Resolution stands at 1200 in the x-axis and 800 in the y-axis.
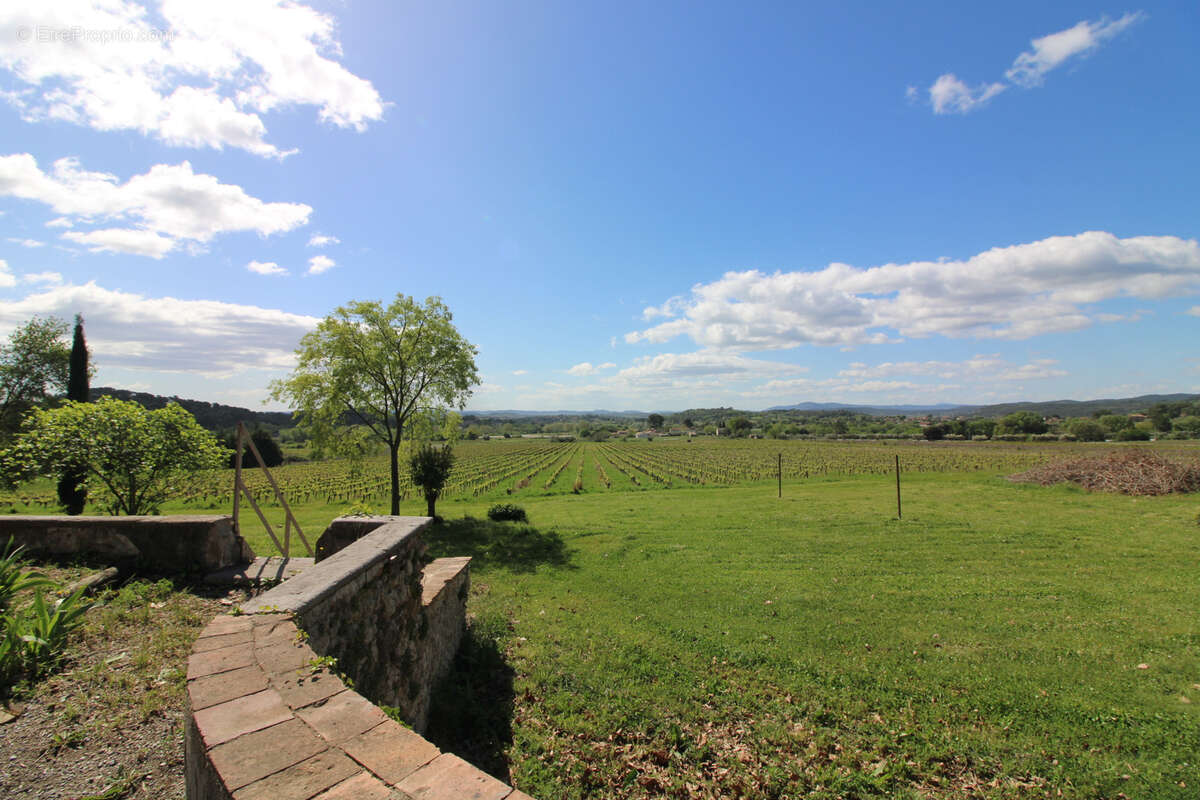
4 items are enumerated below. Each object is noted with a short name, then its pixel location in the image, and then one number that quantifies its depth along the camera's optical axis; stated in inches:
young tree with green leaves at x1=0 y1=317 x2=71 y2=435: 1233.1
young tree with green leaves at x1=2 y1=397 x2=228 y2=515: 366.3
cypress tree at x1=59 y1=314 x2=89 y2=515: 871.7
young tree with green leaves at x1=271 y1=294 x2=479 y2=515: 805.9
